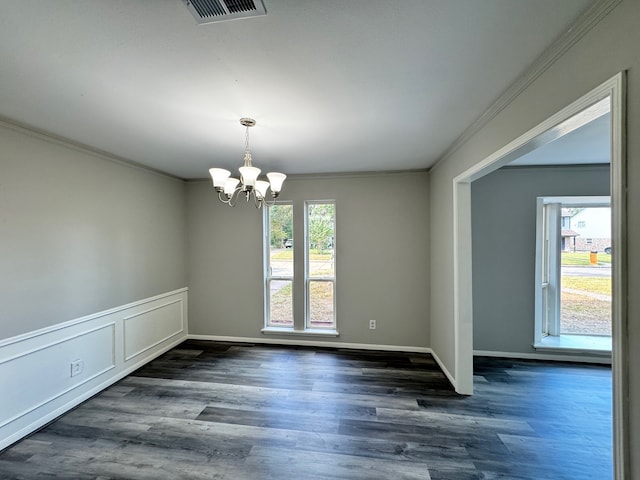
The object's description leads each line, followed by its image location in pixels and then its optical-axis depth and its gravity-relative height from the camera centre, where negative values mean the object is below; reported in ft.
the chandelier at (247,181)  6.94 +1.56
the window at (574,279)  11.75 -1.83
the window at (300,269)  13.23 -1.45
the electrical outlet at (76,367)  8.44 -3.89
